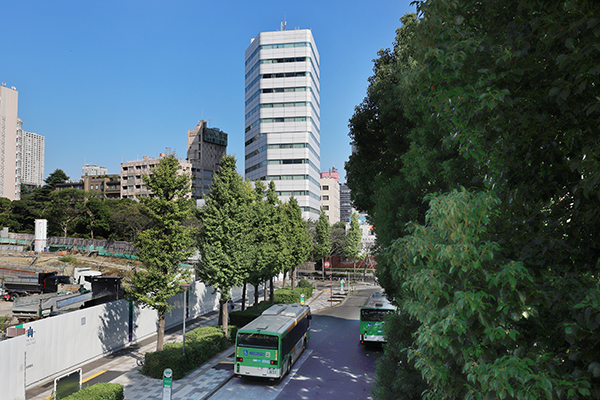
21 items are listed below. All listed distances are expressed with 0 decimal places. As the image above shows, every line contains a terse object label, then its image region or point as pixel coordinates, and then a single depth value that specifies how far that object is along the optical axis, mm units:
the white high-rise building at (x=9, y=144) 111562
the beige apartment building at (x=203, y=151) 125188
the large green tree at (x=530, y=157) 3604
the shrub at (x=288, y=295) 34938
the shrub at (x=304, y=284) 44259
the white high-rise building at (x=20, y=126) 117738
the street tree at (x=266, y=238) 26578
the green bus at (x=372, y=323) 22422
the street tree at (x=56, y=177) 93800
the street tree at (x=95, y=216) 70788
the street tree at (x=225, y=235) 20812
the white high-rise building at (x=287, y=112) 68438
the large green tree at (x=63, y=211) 69625
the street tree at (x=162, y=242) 17031
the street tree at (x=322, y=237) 58500
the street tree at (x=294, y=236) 35219
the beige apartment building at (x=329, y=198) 113875
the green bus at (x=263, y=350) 16500
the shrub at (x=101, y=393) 10996
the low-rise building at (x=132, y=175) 107250
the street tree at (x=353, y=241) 69125
